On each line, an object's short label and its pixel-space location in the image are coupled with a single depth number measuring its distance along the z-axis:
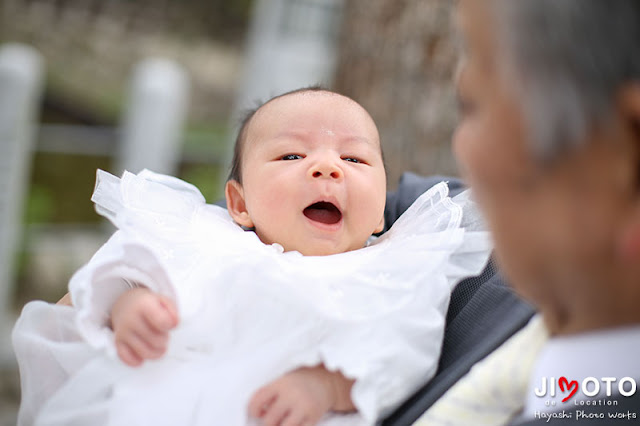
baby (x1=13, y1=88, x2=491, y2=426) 1.12
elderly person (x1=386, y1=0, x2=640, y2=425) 0.69
